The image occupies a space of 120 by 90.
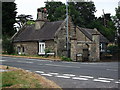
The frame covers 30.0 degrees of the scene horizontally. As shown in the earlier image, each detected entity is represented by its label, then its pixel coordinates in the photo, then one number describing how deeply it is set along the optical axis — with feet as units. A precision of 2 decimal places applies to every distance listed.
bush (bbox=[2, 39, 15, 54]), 117.83
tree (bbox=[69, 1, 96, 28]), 230.89
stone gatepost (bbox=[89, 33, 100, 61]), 97.96
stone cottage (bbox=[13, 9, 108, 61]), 98.22
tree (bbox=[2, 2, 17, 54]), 151.02
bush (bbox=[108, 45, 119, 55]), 128.16
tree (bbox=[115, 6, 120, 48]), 151.51
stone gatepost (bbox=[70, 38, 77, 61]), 94.17
